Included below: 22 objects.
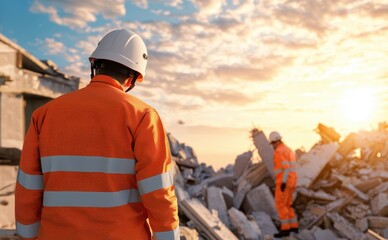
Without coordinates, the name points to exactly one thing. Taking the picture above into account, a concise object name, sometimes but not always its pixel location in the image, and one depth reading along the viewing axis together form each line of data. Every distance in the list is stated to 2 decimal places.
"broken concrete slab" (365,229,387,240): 6.65
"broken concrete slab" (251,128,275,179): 11.35
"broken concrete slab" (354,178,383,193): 11.16
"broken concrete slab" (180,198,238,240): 7.17
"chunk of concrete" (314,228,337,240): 8.98
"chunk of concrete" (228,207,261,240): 8.38
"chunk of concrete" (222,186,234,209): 10.34
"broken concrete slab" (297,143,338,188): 11.30
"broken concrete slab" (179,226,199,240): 5.40
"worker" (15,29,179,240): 2.25
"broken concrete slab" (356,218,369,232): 9.33
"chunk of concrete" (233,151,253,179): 12.23
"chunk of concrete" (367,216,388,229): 9.14
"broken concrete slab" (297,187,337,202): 10.83
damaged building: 10.22
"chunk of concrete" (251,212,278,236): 9.41
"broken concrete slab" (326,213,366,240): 8.84
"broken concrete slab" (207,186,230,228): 9.14
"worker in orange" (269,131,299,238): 9.05
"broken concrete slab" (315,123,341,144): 13.48
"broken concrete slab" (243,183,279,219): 10.47
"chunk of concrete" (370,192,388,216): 9.80
